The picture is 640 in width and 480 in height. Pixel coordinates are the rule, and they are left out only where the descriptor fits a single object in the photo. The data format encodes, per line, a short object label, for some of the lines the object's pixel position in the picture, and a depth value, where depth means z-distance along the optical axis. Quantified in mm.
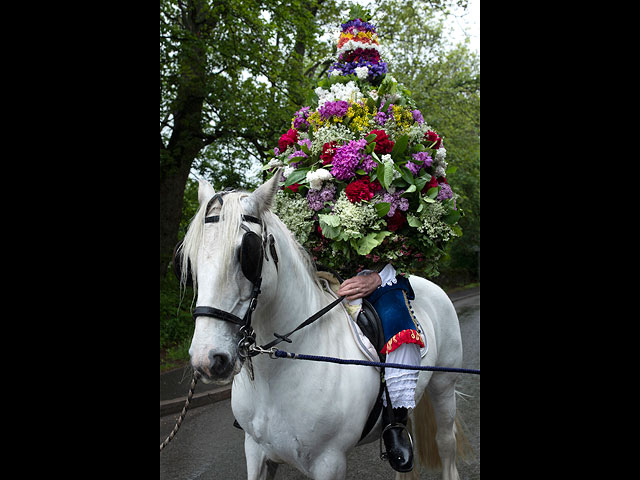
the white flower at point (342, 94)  3189
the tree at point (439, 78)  15182
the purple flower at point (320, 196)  2908
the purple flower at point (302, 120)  3395
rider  2750
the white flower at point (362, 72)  3303
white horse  2002
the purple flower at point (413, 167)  2963
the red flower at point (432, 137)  3283
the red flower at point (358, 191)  2828
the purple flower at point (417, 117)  3326
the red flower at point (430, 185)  3082
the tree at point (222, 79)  8273
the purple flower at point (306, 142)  3106
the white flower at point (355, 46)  3402
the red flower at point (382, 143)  2957
